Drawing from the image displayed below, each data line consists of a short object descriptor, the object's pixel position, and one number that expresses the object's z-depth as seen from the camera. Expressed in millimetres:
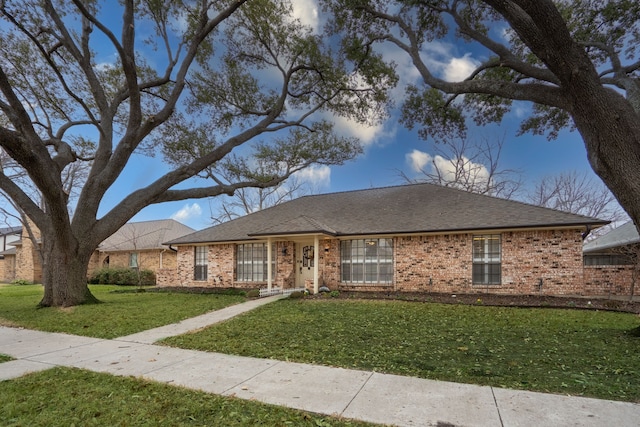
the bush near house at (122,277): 22953
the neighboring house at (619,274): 12078
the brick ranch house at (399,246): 11570
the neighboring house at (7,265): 30725
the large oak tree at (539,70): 5578
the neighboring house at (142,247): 24422
